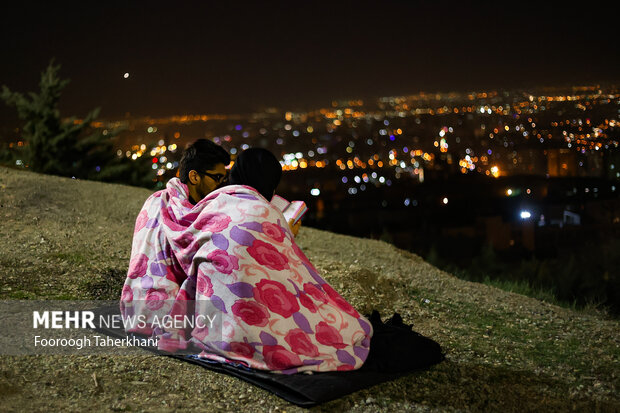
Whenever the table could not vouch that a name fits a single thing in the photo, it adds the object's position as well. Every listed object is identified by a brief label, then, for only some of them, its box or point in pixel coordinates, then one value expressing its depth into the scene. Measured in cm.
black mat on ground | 343
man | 406
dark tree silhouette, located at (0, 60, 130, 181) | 1468
